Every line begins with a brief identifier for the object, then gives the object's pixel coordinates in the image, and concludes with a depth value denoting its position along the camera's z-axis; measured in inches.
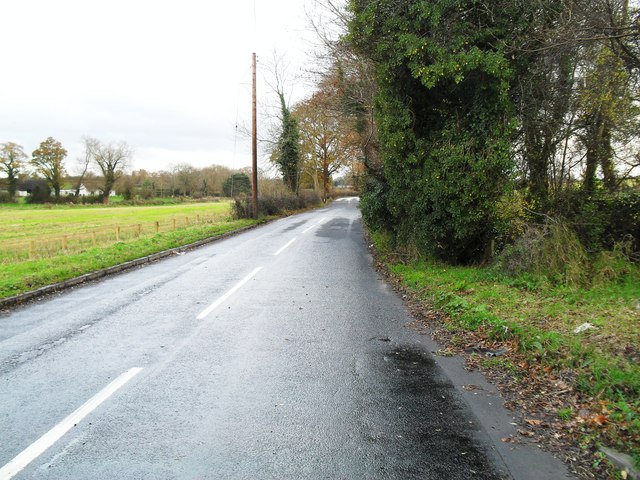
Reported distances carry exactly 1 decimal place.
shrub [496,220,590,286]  304.2
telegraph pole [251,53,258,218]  1124.3
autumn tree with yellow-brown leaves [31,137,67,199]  2925.7
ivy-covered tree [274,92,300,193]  1528.1
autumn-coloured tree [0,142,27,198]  2807.6
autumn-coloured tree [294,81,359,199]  1733.4
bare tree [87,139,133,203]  3166.8
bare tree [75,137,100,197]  3169.3
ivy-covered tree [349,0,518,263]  343.9
